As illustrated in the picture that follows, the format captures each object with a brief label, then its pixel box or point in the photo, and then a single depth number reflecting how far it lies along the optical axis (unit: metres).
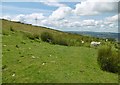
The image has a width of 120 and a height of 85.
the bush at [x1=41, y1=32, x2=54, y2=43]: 10.72
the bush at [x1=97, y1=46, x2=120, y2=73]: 5.57
